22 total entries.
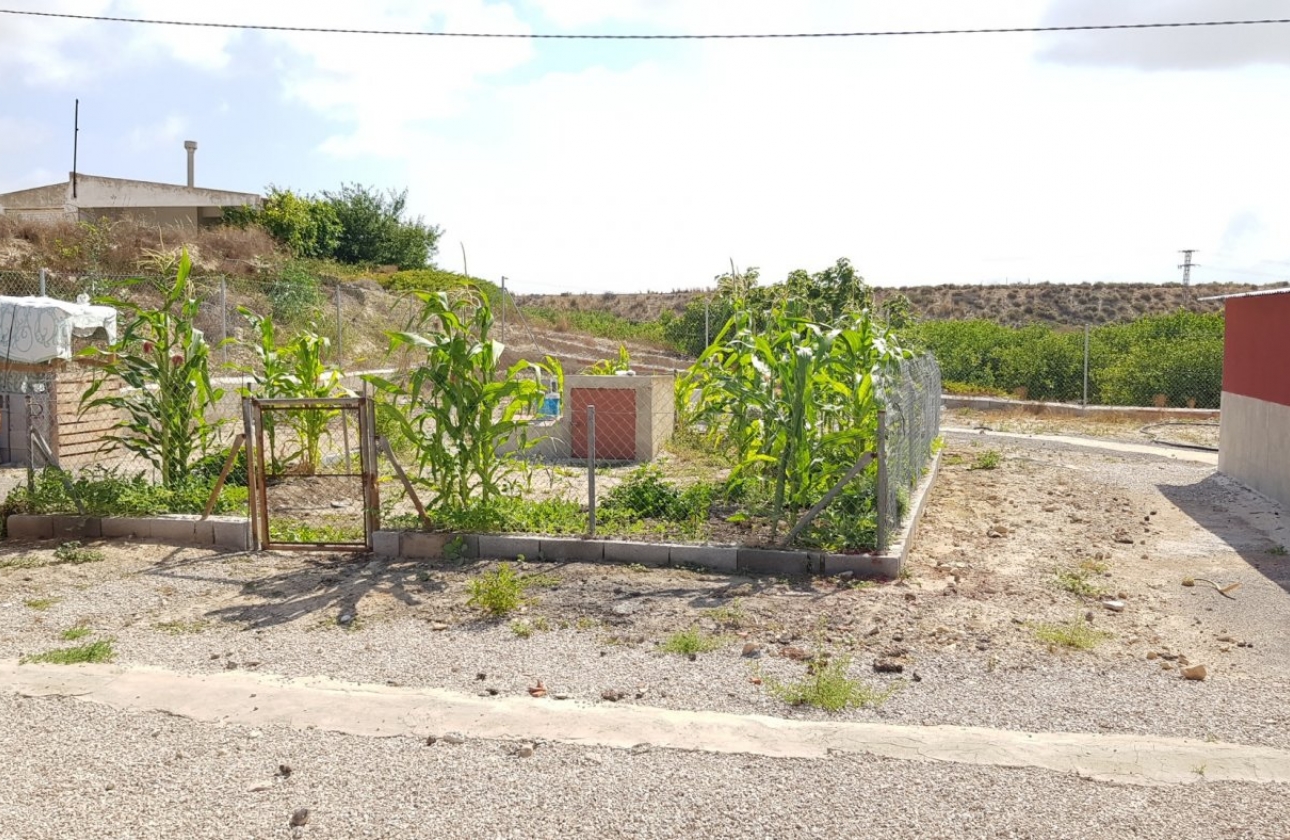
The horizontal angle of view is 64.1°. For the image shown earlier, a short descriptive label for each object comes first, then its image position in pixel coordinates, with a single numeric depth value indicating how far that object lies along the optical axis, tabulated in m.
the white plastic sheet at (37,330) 11.06
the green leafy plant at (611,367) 14.45
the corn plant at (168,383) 9.60
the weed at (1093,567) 8.08
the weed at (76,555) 8.28
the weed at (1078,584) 7.39
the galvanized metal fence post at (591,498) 8.07
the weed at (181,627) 6.54
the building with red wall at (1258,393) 11.50
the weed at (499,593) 6.76
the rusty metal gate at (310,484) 8.47
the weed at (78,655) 5.93
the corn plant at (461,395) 8.23
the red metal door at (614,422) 13.89
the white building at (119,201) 27.78
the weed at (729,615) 6.54
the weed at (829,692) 5.19
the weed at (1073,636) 6.16
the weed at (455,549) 8.18
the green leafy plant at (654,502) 8.95
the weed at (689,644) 6.05
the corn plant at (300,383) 11.03
